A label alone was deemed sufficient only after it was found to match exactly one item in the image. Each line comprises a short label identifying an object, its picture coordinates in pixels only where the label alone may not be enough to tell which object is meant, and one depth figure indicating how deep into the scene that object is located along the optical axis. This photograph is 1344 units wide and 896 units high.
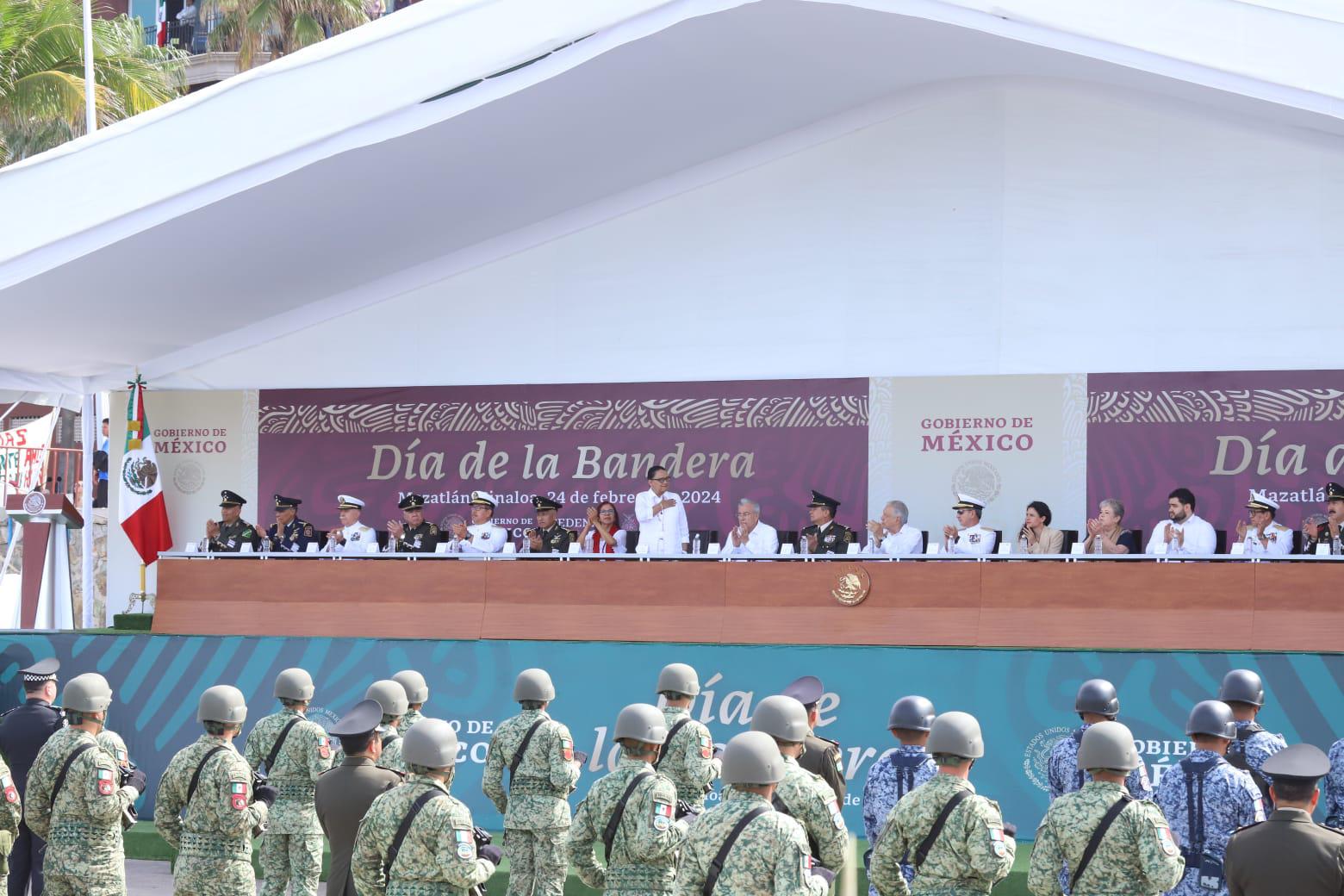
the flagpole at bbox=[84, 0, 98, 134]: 33.31
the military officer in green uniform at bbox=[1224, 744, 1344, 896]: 12.27
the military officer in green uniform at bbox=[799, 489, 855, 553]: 30.52
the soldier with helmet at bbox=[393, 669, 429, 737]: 20.12
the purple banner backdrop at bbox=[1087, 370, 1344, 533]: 32.47
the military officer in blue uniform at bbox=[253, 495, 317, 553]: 34.34
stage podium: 37.22
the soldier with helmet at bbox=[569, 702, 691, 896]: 14.25
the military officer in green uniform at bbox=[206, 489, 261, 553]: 34.22
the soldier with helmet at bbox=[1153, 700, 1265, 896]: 14.70
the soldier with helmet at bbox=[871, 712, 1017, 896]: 12.96
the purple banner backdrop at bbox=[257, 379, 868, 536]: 35.19
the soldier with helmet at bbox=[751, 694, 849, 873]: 13.34
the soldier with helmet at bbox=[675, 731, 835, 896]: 11.65
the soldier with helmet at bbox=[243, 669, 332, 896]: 18.33
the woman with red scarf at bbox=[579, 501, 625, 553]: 33.09
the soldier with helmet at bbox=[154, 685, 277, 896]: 16.58
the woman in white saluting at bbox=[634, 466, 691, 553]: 32.91
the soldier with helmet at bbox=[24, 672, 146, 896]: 16.72
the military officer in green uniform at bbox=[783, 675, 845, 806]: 17.14
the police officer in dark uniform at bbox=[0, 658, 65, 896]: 20.09
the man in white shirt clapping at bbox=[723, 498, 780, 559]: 32.25
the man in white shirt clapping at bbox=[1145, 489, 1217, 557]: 29.72
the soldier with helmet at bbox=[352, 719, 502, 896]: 13.06
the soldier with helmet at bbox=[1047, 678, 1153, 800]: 16.52
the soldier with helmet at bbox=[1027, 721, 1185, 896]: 12.70
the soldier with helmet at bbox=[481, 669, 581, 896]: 18.08
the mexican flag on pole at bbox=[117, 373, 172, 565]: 37.62
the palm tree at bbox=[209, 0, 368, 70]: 59.97
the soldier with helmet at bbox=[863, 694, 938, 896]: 15.30
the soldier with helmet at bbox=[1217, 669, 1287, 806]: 16.36
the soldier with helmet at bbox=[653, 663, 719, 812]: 17.42
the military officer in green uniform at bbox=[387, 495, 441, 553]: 32.87
